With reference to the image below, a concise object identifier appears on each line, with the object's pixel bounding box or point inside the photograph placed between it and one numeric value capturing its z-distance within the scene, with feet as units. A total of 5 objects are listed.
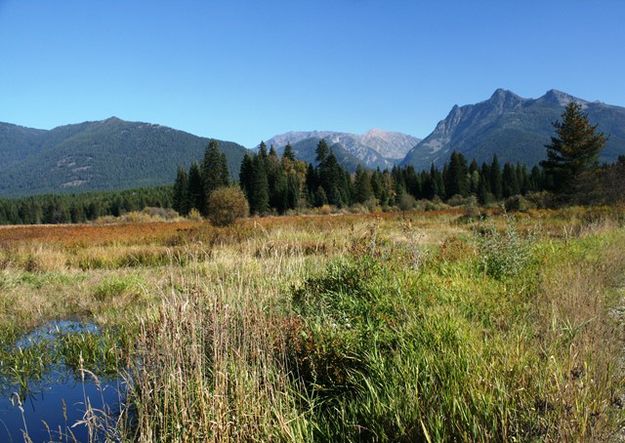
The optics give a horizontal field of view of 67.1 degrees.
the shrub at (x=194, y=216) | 147.54
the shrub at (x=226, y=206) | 81.28
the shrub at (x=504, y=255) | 23.30
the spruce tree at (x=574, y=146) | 118.62
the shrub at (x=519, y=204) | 104.63
